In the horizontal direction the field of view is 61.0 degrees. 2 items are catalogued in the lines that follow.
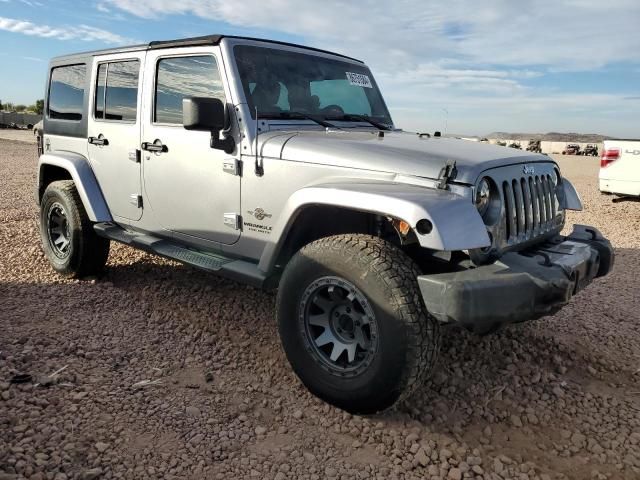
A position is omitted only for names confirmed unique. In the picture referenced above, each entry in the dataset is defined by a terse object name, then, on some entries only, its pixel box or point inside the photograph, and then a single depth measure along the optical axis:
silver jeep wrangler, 2.61
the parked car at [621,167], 10.38
